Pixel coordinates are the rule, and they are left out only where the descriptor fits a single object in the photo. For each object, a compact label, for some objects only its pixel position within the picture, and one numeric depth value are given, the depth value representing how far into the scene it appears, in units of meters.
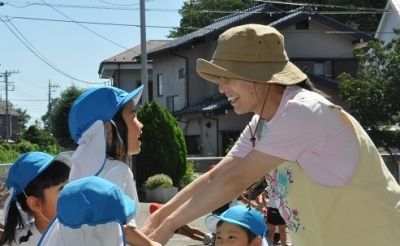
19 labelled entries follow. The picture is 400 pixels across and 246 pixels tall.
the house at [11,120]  90.38
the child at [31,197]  3.29
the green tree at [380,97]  18.70
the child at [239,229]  3.56
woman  2.25
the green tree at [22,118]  99.69
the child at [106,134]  2.91
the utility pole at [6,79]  73.19
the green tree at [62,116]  40.38
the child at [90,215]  2.24
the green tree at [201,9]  42.72
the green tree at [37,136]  39.73
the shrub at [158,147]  17.92
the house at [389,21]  29.87
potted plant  16.69
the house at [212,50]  26.30
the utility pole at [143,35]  21.31
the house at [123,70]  39.22
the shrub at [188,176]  18.14
